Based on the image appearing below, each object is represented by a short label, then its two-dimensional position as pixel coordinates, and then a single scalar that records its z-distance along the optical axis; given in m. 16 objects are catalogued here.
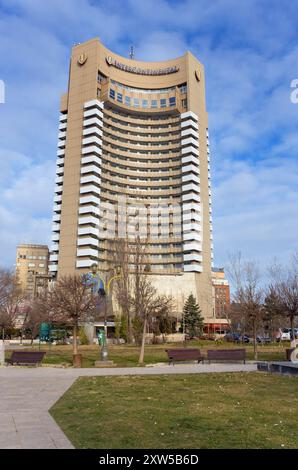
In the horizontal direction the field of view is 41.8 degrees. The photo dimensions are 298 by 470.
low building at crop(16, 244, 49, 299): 134.25
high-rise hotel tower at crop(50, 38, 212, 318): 85.69
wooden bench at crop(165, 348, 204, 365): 22.56
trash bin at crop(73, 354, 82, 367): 21.44
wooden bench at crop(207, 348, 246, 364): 22.40
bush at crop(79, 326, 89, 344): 46.99
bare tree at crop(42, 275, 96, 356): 25.50
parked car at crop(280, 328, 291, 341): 58.65
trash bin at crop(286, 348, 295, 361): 22.41
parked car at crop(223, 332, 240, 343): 48.90
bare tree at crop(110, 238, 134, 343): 46.44
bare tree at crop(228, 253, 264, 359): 27.42
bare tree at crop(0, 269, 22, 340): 46.84
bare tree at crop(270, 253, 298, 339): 27.77
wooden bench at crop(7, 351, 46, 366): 21.44
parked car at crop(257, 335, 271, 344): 47.24
